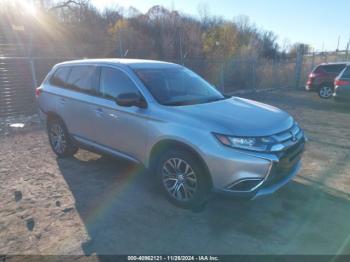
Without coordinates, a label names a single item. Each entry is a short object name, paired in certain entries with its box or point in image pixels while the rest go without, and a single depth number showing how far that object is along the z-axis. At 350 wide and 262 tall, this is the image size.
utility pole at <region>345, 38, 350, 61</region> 20.81
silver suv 3.34
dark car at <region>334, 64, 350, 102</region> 10.83
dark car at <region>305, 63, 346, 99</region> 13.73
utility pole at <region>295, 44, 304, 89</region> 20.23
